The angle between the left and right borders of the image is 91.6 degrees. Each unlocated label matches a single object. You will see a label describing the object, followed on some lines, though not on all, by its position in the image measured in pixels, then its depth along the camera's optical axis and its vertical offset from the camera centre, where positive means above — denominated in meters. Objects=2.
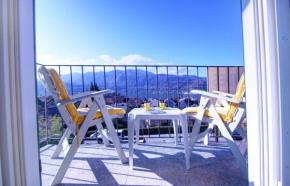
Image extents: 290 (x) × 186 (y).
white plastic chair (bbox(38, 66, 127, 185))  1.19 -0.17
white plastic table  1.34 -0.24
